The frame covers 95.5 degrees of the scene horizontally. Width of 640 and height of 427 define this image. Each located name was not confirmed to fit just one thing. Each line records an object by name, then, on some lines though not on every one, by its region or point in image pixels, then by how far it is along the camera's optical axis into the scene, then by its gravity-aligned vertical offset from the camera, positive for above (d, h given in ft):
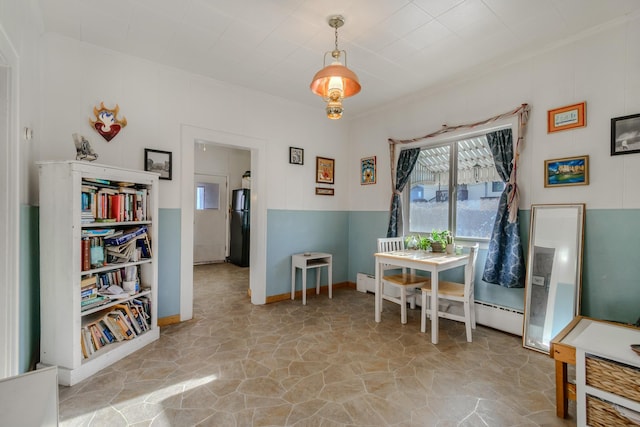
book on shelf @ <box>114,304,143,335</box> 8.43 -3.07
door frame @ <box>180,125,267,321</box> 10.68 +0.07
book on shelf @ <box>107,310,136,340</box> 8.24 -3.27
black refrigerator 19.97 -1.35
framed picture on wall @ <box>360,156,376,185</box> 14.65 +2.05
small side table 12.72 -2.43
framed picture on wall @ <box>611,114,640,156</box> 7.50 +2.03
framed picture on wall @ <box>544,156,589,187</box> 8.31 +1.18
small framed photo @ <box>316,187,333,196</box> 14.60 +0.96
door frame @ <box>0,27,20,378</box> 5.65 -0.46
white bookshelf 6.94 -1.45
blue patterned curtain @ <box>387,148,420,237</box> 13.06 +1.29
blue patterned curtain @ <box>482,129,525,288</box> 9.33 -0.75
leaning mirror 8.20 -1.79
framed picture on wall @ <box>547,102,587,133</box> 8.37 +2.79
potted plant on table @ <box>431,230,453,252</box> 10.86 -1.12
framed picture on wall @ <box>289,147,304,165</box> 13.52 +2.55
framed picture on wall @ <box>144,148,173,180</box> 9.87 +1.63
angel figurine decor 7.54 +1.56
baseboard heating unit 9.48 -3.62
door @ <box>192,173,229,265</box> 22.25 -0.28
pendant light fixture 6.44 +2.98
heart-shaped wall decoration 8.96 +2.71
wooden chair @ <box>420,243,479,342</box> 9.13 -2.70
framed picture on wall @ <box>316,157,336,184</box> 14.55 +2.05
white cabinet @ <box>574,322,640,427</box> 4.88 -3.00
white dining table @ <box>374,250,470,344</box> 9.10 -1.74
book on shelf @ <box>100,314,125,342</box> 8.06 -3.32
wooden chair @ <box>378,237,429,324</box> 10.53 -2.60
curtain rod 9.40 +3.22
